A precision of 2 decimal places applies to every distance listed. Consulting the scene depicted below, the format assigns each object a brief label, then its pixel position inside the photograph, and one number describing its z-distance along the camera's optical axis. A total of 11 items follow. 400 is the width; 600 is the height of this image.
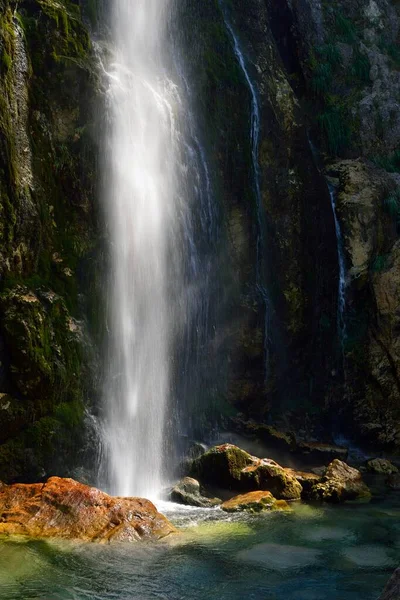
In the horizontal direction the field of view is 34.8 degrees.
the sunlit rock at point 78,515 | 9.18
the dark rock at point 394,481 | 13.90
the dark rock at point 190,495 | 11.78
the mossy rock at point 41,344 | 11.76
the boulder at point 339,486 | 12.47
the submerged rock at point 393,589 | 4.55
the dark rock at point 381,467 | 15.41
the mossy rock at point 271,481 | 12.41
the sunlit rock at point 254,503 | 11.30
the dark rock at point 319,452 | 15.65
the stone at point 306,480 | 12.70
